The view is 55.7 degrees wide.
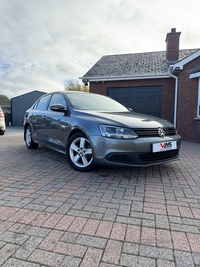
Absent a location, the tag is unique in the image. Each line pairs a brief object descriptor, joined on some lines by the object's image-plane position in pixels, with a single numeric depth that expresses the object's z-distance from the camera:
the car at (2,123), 9.19
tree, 27.11
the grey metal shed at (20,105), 21.61
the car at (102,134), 2.96
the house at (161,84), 7.92
